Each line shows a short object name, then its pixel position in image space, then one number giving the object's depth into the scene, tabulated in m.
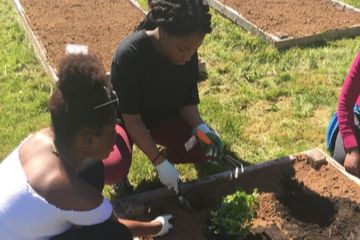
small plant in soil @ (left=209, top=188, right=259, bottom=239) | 2.86
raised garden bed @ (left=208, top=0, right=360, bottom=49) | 5.73
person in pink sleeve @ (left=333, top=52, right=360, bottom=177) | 3.37
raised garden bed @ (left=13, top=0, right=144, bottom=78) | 5.43
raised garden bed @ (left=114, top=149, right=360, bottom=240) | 3.08
